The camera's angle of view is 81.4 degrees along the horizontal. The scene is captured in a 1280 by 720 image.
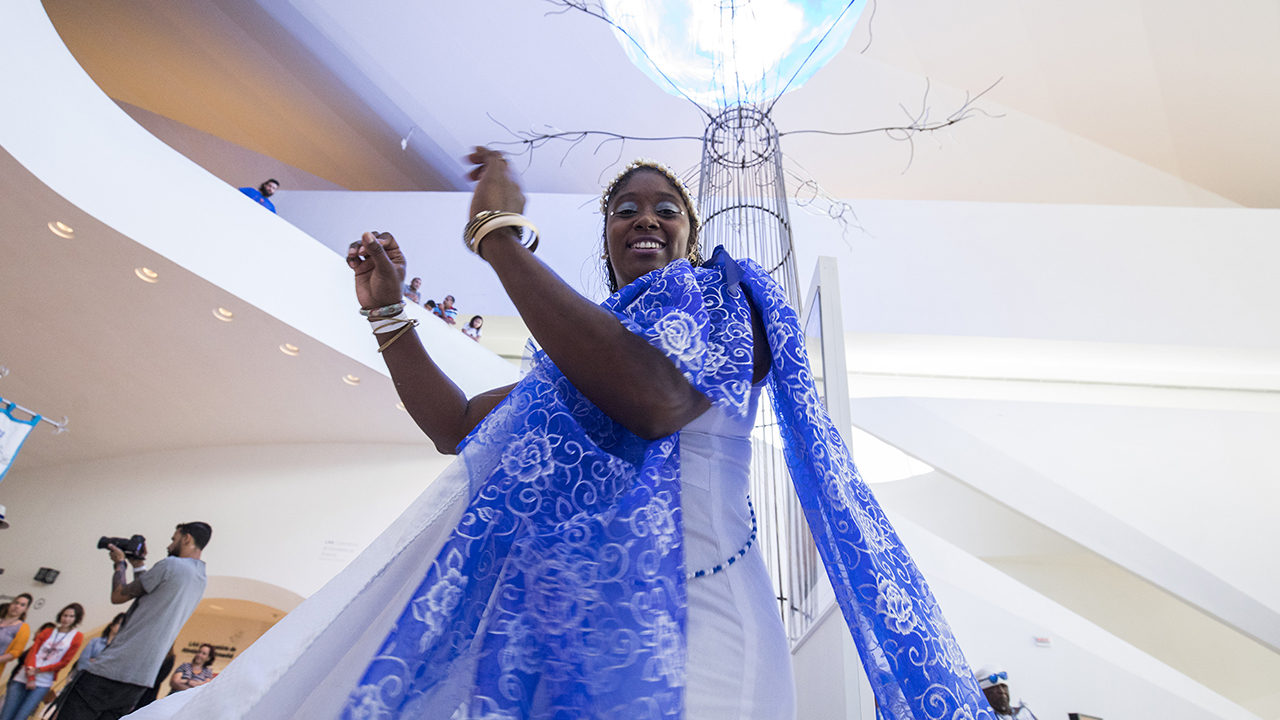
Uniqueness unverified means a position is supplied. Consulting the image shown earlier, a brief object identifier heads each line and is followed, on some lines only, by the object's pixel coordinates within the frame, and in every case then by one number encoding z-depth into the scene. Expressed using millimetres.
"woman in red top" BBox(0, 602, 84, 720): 4887
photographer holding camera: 2504
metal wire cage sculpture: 1599
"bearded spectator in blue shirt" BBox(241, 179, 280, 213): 5359
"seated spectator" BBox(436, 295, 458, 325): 6422
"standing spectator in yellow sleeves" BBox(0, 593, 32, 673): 5648
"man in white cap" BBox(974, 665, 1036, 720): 4301
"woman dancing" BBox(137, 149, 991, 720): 512
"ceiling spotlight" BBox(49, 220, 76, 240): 4262
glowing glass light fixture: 1483
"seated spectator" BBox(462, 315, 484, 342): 6691
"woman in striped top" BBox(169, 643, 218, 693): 4363
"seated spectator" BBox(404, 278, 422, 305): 5895
